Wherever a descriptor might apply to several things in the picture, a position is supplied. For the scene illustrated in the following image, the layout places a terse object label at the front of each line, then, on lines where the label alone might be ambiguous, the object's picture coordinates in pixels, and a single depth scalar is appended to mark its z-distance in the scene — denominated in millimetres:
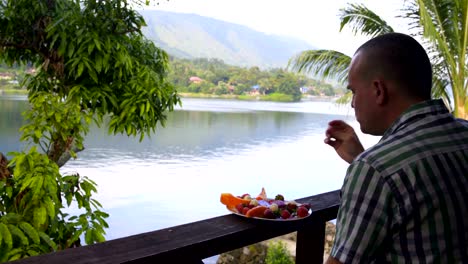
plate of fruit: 1135
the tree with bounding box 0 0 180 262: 2008
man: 652
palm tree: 6008
